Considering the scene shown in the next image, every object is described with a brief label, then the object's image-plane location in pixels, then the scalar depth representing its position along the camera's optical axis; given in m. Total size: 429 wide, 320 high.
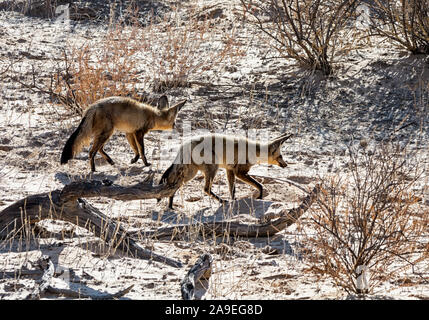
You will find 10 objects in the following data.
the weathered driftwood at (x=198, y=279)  9.46
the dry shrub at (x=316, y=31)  19.23
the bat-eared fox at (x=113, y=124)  15.34
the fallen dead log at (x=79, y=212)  11.23
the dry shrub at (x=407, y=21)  19.09
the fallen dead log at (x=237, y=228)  12.23
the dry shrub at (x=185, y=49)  20.20
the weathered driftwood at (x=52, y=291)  9.66
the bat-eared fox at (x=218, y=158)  13.78
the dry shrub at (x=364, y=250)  10.02
